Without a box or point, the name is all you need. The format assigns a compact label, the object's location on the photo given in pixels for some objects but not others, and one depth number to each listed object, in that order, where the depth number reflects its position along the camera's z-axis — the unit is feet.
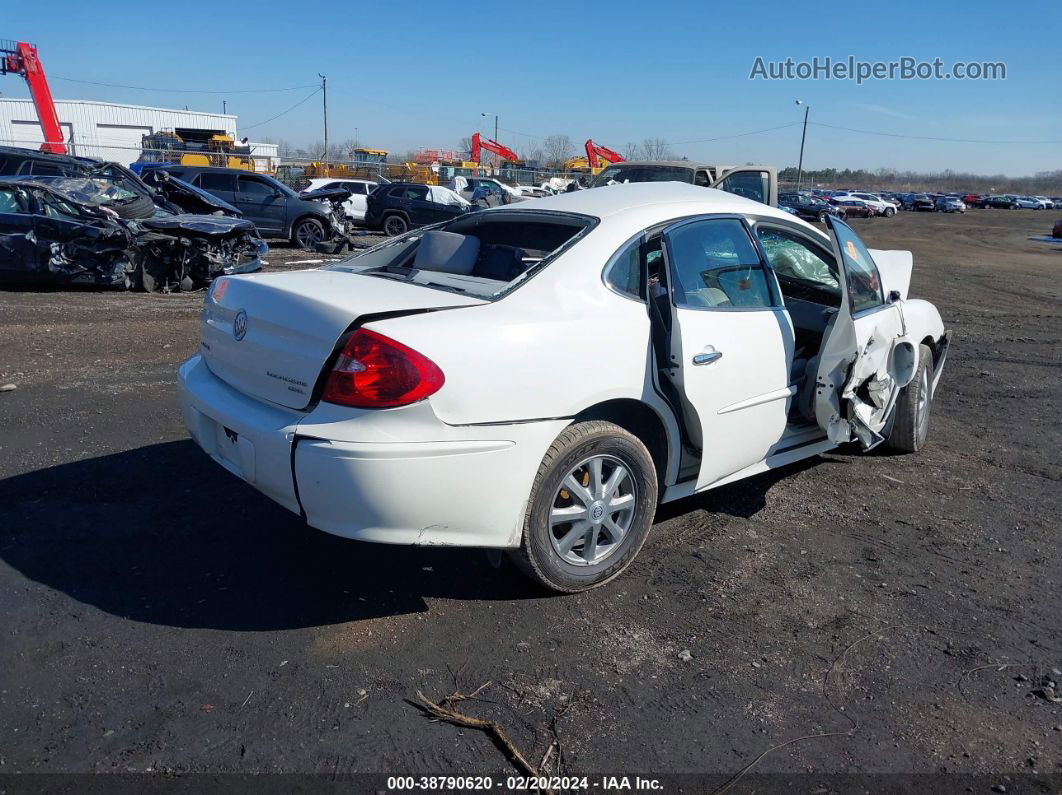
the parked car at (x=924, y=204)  218.38
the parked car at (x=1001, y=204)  253.85
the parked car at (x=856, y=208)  173.37
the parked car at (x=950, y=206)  216.33
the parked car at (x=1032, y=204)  256.11
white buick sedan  9.83
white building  190.49
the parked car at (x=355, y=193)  78.12
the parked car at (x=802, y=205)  109.85
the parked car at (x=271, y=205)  58.23
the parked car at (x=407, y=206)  73.00
